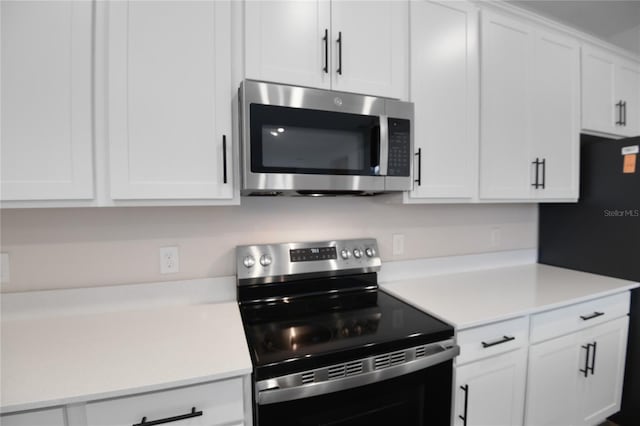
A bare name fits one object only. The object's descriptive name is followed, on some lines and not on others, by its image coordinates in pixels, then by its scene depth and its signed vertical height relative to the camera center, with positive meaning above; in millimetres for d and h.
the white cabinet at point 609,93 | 1847 +730
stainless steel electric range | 882 -479
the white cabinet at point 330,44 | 1138 +671
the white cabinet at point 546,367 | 1169 -763
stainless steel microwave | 1095 +258
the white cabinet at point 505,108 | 1540 +522
